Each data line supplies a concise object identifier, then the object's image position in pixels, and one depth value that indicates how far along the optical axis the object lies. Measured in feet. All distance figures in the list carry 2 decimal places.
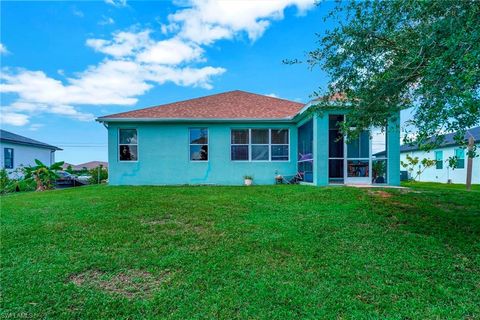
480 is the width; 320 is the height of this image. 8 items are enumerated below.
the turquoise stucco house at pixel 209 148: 44.06
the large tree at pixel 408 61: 12.11
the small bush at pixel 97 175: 69.56
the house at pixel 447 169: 63.28
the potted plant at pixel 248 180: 43.45
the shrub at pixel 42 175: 49.75
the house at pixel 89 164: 180.57
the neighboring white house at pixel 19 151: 72.79
